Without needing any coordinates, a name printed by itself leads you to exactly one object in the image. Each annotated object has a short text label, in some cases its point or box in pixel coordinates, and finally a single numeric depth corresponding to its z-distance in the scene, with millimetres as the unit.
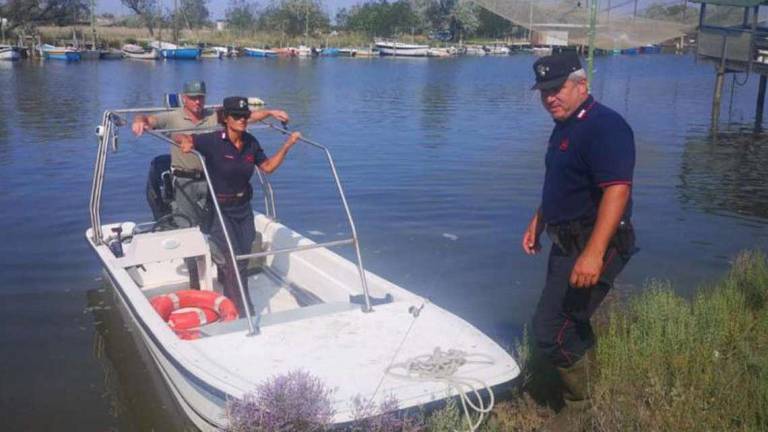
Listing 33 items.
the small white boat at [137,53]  67812
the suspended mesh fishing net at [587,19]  12680
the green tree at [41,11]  71188
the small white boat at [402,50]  84438
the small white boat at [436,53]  84750
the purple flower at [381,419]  3787
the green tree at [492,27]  104031
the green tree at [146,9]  96688
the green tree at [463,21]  99625
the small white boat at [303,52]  82812
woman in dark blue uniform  5691
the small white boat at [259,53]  79375
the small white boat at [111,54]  66312
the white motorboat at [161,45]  71356
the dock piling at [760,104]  21453
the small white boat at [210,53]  77000
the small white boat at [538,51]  90025
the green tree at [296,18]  103688
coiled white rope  4098
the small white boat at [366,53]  84750
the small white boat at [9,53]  56438
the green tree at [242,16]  110250
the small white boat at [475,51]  93500
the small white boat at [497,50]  94500
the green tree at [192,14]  102062
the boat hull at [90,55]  63588
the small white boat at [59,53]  59809
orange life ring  5723
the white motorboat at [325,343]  4219
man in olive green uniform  7016
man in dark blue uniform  3658
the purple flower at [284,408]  3609
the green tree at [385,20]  106188
